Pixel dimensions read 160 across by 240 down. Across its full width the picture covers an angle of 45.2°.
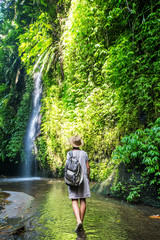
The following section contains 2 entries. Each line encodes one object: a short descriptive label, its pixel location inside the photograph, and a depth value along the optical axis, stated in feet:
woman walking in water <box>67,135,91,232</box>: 9.48
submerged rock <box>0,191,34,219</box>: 11.58
